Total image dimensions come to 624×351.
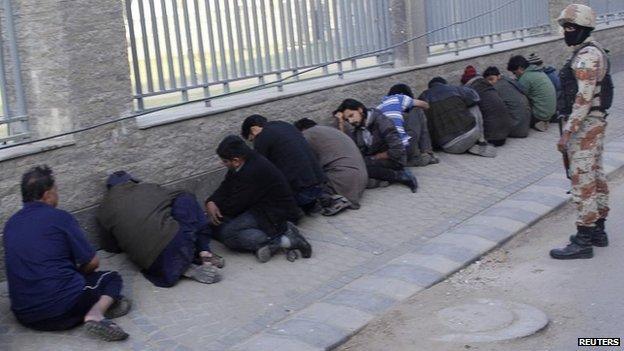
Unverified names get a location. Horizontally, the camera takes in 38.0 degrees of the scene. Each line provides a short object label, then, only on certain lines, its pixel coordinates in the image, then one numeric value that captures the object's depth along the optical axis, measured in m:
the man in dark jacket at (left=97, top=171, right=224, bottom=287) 6.38
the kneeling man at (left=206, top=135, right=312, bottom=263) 7.07
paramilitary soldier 6.68
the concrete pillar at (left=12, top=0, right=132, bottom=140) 6.69
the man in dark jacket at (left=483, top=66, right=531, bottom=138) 11.28
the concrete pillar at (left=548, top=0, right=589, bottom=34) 14.97
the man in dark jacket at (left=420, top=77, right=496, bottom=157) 10.36
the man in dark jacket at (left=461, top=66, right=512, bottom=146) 10.84
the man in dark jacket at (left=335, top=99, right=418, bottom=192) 9.08
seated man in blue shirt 5.48
